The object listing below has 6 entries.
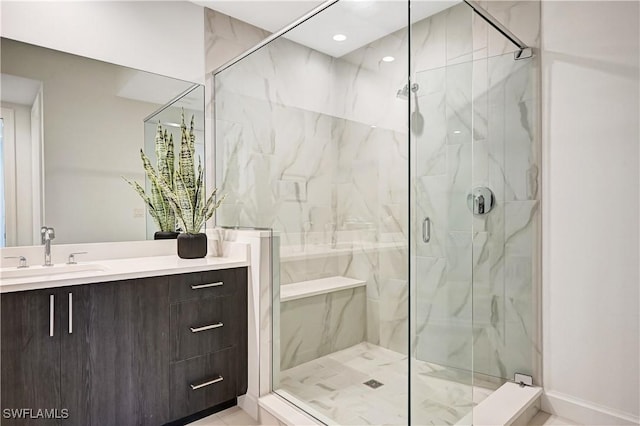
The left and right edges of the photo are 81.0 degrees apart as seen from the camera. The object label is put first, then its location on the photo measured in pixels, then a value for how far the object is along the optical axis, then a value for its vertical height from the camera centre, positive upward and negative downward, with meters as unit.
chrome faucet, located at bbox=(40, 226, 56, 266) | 1.95 -0.15
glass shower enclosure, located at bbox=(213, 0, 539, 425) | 1.70 +0.07
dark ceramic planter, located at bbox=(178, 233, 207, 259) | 2.24 -0.22
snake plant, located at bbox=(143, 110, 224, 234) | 2.30 +0.12
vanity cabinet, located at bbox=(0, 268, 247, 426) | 1.49 -0.63
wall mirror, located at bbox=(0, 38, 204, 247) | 1.92 +0.39
